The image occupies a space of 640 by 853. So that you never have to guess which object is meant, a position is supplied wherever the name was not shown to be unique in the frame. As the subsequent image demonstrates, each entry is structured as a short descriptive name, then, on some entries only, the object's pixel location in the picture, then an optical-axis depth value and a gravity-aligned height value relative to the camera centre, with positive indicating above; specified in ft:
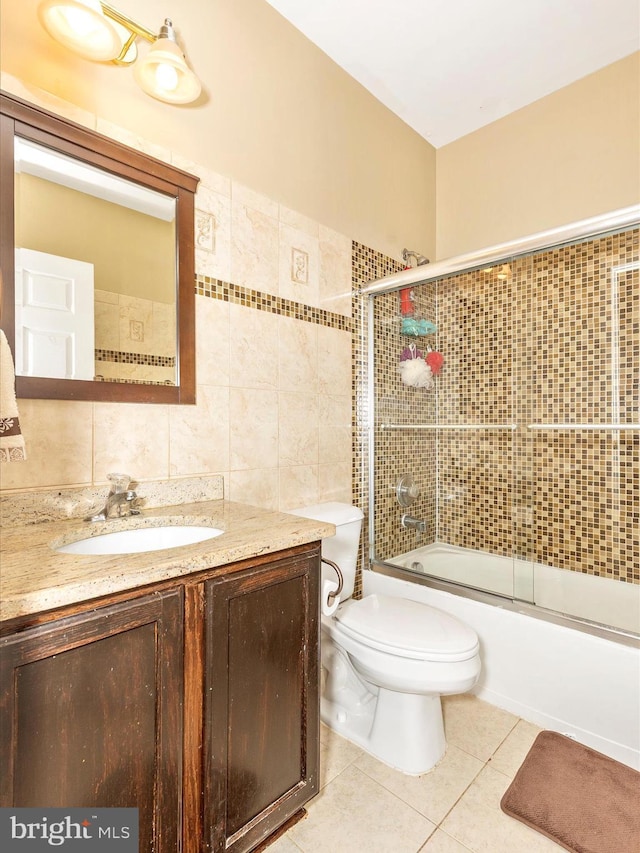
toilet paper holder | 4.22 -1.70
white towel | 3.01 +0.06
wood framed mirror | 3.88 +1.58
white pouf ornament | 7.87 +1.01
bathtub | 5.01 -2.83
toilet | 4.64 -2.62
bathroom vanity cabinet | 2.47 -1.85
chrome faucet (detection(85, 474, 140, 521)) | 4.07 -0.68
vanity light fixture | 3.87 +3.58
